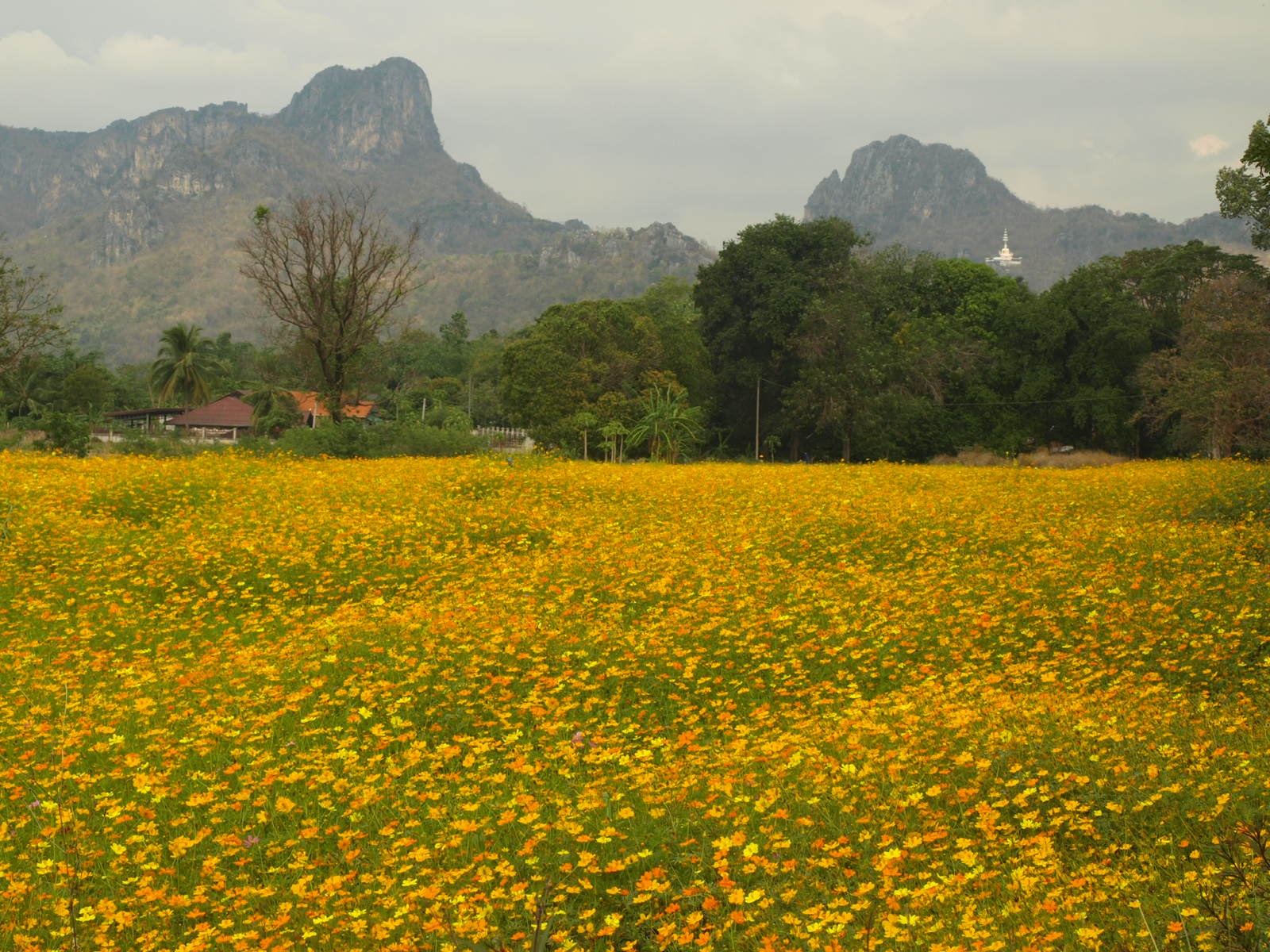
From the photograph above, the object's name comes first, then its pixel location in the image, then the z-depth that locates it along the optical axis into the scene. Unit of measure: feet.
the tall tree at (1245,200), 124.88
